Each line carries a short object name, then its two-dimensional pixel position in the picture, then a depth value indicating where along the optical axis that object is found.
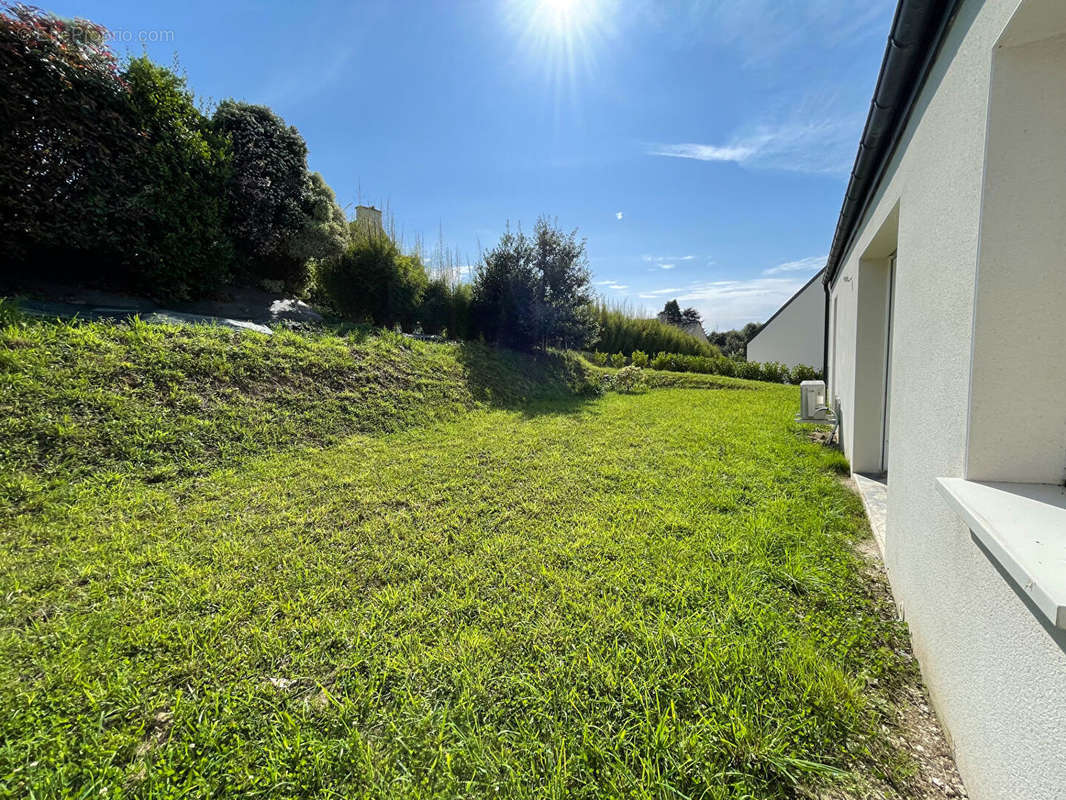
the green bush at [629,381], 11.04
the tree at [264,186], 7.46
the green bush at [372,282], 8.92
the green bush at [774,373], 15.09
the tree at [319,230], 8.37
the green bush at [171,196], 5.87
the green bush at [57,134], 4.85
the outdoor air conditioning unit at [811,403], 5.95
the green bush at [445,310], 10.05
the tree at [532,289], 10.06
